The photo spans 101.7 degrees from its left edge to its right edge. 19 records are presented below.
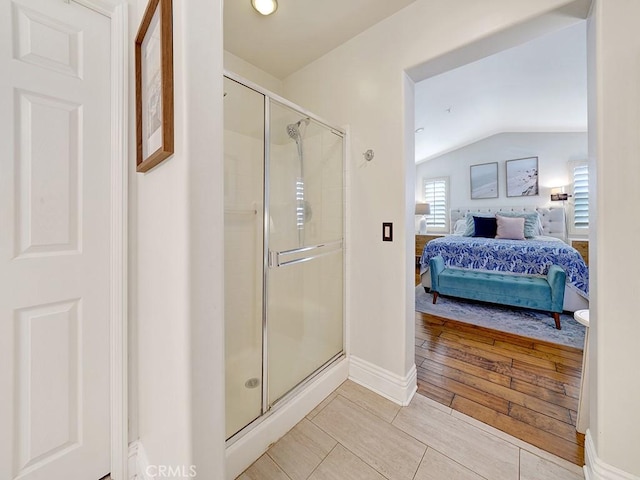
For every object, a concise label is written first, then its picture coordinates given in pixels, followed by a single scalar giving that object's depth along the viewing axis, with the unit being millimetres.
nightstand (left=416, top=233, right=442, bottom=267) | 5258
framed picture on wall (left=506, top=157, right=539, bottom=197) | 4961
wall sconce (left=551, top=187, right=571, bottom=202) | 4632
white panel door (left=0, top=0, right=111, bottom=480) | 922
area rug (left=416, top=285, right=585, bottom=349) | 2469
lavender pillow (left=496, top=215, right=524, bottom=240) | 4066
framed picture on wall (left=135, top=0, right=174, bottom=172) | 793
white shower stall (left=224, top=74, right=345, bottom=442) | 1428
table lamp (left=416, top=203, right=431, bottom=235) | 5660
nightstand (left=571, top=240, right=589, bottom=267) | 4023
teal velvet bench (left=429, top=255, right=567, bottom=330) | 2666
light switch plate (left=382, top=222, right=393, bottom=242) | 1666
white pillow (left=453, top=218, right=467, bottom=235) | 4926
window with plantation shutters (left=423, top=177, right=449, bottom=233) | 5945
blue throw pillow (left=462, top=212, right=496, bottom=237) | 4521
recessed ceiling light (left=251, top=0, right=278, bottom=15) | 1505
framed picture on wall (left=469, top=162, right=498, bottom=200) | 5341
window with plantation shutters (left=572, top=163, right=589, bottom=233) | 4539
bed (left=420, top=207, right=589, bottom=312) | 2754
